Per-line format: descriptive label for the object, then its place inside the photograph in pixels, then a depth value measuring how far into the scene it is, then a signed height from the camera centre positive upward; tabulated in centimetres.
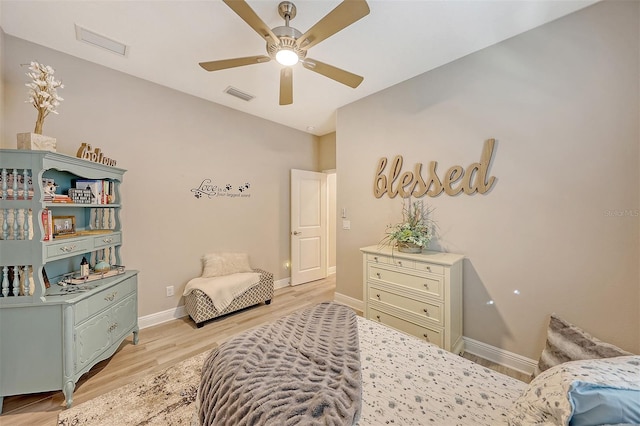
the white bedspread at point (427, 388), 94 -80
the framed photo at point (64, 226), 198 -11
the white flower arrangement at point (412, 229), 240 -19
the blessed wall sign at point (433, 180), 218 +33
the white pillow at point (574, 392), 62 -52
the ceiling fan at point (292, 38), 137 +114
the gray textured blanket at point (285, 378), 85 -70
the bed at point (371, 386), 79 -71
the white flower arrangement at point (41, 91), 173 +89
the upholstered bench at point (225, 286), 277 -93
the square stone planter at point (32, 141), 167 +50
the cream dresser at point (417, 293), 206 -77
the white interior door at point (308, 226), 413 -26
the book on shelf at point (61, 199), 187 +11
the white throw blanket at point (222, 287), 281 -91
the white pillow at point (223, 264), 314 -71
